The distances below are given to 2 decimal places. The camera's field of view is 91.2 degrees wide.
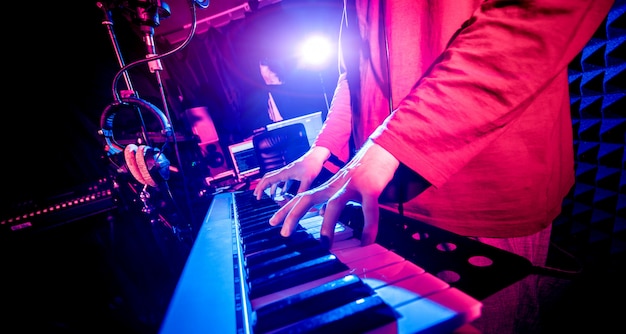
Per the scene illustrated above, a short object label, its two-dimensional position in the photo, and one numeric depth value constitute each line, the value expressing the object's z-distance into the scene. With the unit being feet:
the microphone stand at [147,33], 1.89
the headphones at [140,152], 1.62
